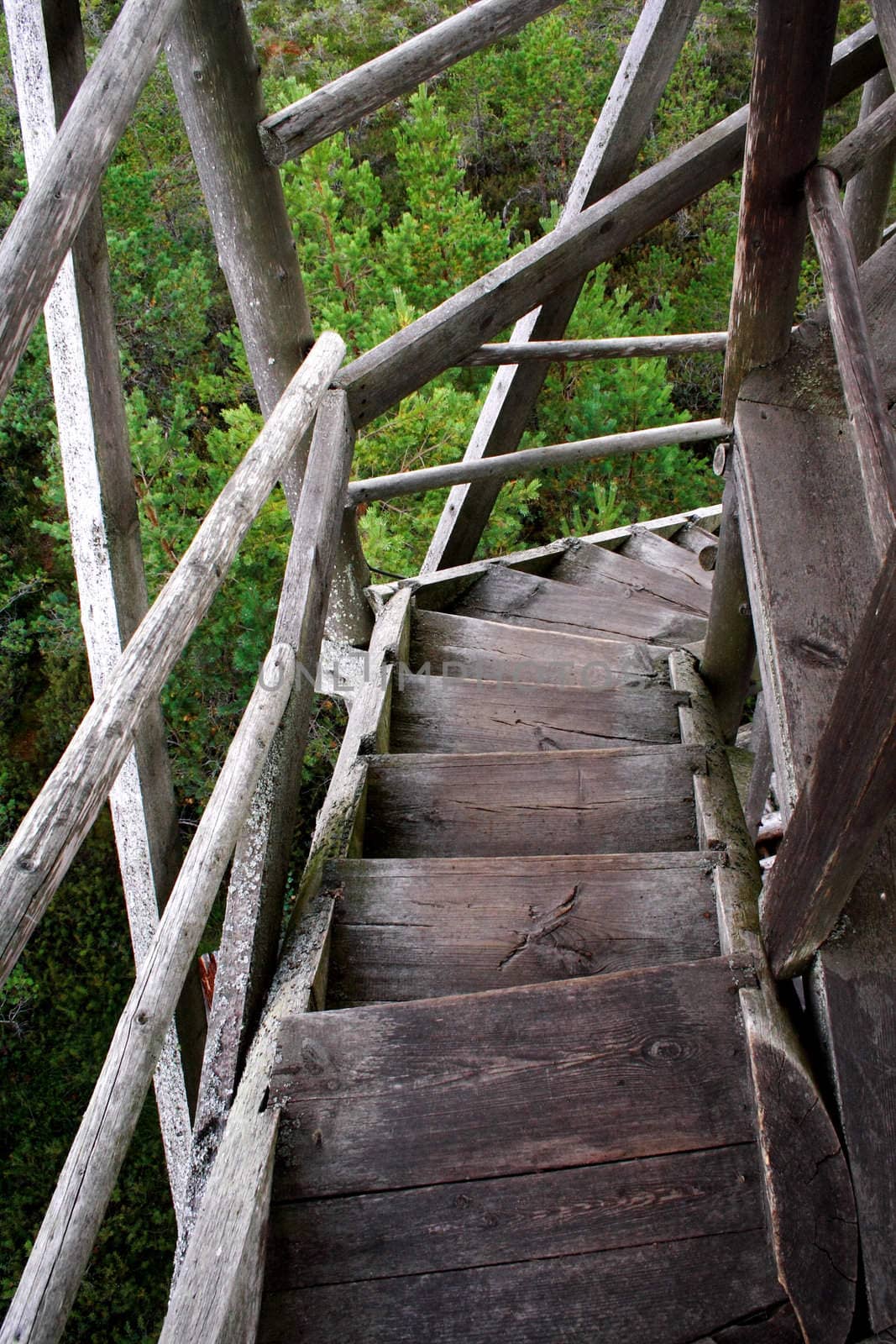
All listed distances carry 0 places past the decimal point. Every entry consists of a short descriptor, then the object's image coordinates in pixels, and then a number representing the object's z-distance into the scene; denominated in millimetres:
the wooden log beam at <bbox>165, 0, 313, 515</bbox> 2486
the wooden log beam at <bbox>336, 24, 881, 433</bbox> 2938
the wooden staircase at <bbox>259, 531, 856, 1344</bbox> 1253
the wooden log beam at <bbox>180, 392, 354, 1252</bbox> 1498
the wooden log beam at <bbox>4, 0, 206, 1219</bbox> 2527
